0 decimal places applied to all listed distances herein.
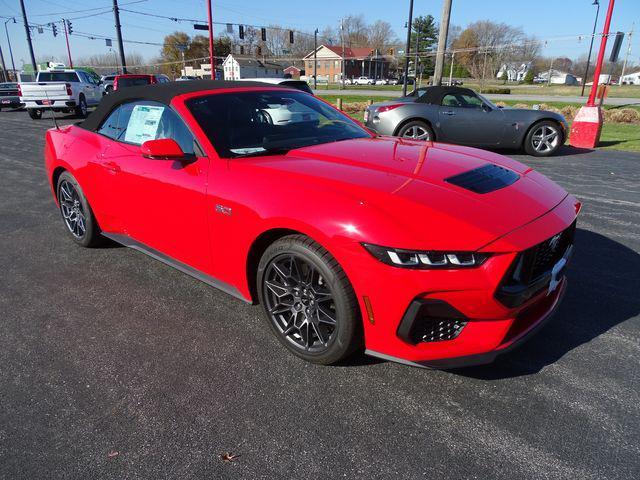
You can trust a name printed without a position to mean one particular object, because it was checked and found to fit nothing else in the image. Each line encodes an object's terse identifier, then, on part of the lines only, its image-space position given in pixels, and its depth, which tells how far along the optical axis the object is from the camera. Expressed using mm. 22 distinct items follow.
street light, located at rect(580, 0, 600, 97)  23434
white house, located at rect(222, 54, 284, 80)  66750
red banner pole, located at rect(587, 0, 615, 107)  10023
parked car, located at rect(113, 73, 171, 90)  19688
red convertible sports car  2006
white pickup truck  16344
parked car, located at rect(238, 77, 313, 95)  9889
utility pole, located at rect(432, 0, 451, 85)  14945
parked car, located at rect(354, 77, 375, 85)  79581
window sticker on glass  3287
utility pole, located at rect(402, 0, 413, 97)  22709
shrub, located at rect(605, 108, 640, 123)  15762
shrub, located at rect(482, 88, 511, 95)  37141
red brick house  93312
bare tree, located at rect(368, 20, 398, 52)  97688
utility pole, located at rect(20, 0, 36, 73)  34375
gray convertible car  9195
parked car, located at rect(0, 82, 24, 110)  22775
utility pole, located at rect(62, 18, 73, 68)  49719
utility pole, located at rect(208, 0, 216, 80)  22703
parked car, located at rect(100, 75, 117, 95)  23141
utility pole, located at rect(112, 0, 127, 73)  27047
